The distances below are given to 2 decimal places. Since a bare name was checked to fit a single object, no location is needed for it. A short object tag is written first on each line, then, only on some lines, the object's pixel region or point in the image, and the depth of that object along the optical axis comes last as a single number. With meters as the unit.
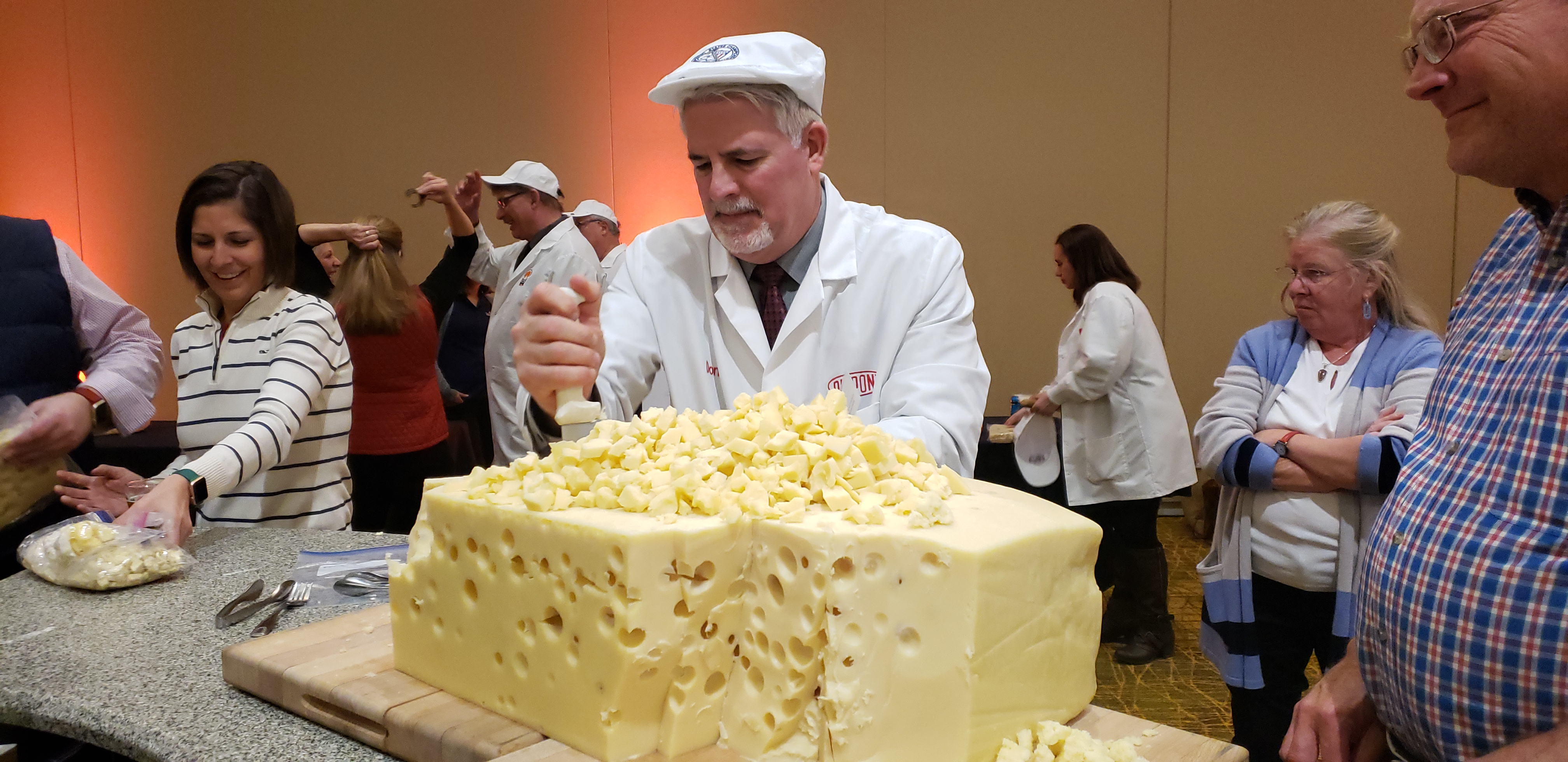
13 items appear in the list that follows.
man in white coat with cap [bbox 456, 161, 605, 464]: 4.87
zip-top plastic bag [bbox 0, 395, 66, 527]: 2.08
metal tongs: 1.85
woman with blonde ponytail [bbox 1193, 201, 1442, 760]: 2.47
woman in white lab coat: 4.23
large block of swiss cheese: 1.19
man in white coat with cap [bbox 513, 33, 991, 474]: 1.94
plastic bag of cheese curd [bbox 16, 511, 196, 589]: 2.04
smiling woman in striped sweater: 2.55
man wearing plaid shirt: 1.20
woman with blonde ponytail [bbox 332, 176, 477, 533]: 4.04
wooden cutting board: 1.29
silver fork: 1.86
